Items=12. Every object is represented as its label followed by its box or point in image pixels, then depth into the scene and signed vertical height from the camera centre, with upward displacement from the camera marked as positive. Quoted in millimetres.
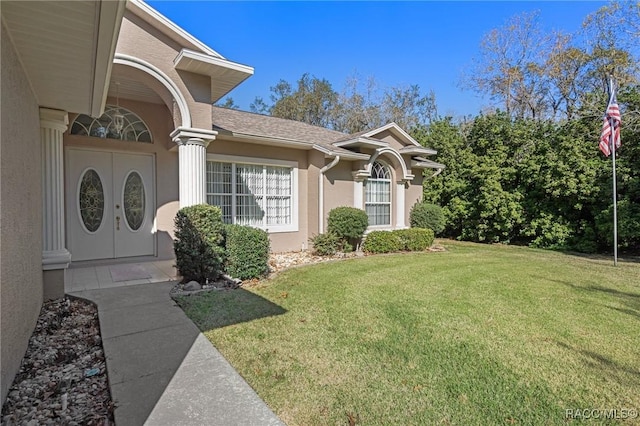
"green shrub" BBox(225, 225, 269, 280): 7461 -1005
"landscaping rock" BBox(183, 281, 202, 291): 6632 -1579
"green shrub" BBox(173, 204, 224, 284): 7004 -788
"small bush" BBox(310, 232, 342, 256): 11141 -1256
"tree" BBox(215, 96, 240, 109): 37188 +11746
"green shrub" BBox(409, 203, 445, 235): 14430 -484
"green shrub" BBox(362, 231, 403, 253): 12086 -1313
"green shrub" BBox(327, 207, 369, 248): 11320 -540
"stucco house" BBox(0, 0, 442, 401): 3443 +1362
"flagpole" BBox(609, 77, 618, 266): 10031 +1966
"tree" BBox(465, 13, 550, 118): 22781 +10005
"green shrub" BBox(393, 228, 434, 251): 12711 -1241
